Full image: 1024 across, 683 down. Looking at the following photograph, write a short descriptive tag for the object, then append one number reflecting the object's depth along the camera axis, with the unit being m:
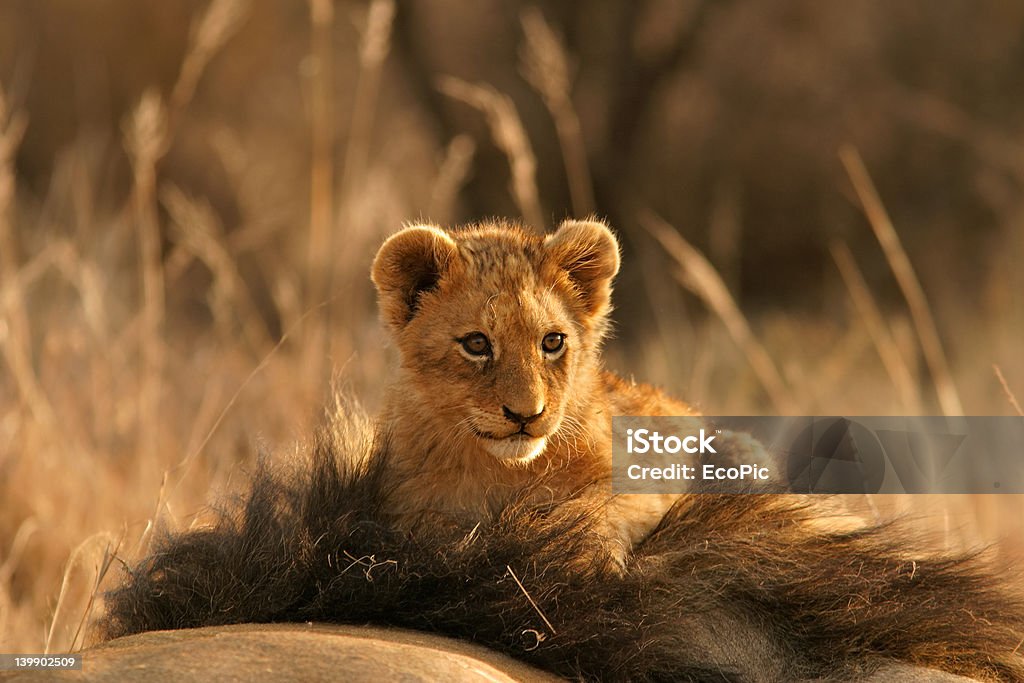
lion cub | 4.70
